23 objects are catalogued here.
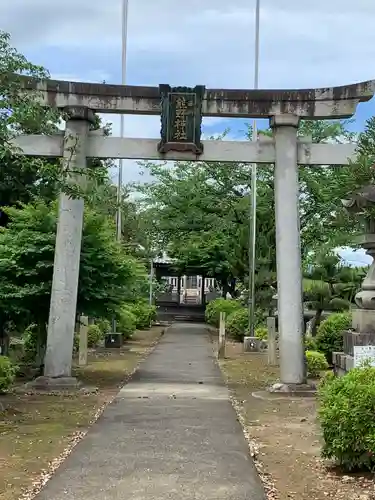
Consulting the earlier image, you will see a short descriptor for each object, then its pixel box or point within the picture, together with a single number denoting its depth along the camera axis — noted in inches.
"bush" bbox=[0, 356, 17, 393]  428.1
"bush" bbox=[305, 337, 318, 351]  662.5
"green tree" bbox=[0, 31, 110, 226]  330.6
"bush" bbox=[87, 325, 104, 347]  903.4
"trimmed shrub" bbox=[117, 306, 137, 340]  1023.6
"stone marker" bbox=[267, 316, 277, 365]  721.6
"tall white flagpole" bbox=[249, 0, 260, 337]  828.0
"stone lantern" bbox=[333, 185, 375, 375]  392.2
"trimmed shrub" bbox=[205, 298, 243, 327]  1285.7
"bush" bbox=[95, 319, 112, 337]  1001.0
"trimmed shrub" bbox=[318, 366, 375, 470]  245.3
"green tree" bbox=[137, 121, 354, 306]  1013.8
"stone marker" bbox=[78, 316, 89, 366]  674.2
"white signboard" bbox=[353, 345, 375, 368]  366.3
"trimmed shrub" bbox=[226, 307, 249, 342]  1099.9
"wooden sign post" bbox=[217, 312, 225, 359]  782.5
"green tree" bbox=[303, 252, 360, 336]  802.2
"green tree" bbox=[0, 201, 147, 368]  513.3
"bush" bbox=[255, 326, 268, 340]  941.3
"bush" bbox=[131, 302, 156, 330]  1295.5
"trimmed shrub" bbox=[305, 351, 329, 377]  584.4
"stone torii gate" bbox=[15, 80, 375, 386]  499.8
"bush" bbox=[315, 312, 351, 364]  652.1
